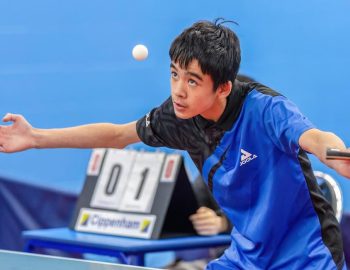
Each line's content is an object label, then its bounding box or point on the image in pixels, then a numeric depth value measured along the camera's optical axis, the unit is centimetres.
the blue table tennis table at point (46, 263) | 550
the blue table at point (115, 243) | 796
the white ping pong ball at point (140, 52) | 721
